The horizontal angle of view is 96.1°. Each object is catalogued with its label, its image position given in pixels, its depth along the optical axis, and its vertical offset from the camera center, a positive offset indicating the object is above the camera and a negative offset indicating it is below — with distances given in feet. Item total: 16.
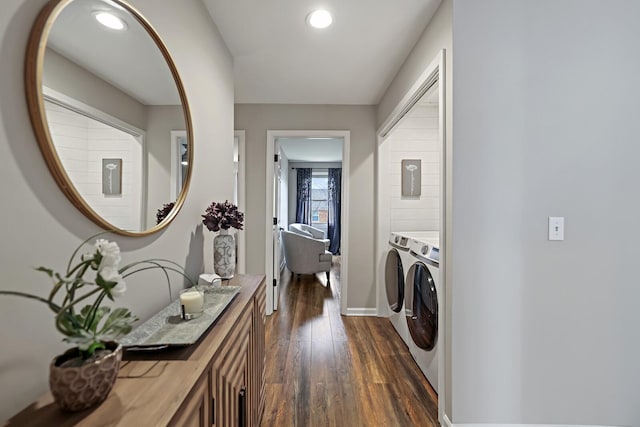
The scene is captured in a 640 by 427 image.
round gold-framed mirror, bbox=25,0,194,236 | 2.30 +1.00
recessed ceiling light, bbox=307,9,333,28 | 5.92 +4.09
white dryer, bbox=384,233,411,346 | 8.54 -2.16
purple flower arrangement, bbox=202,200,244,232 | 5.01 -0.11
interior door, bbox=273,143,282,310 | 11.35 -0.88
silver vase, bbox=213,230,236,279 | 5.21 -0.78
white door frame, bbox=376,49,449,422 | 5.37 +1.68
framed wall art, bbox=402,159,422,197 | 10.78 +1.36
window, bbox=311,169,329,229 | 25.62 +1.13
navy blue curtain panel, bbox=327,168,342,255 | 24.70 +0.27
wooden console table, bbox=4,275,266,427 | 1.90 -1.37
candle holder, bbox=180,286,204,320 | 3.41 -1.12
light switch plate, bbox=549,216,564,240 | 5.13 -0.24
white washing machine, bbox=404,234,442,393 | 6.12 -2.11
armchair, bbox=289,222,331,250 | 19.78 -1.27
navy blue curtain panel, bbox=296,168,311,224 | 24.84 +1.42
